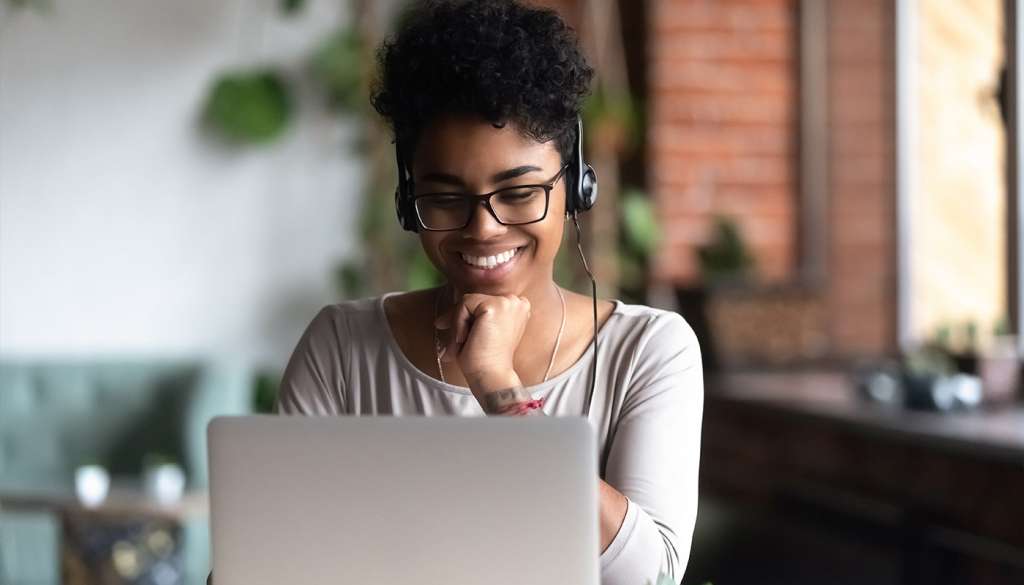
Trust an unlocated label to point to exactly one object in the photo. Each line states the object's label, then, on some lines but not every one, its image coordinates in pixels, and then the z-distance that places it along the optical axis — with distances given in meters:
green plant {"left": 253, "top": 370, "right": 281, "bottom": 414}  8.58
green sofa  8.15
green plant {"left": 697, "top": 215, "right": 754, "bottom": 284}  7.59
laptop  1.75
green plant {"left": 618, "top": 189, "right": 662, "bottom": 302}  7.77
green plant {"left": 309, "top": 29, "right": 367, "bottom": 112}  8.76
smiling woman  2.27
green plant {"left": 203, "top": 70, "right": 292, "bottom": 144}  8.76
